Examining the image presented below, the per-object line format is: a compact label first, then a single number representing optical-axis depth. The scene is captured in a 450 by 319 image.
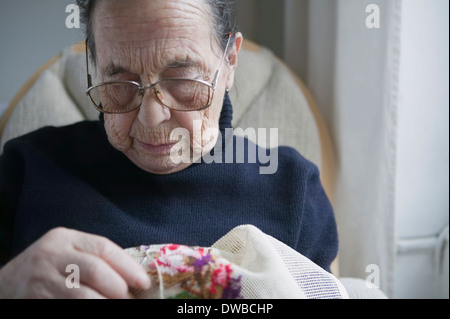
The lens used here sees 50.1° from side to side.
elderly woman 0.82
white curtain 1.21
